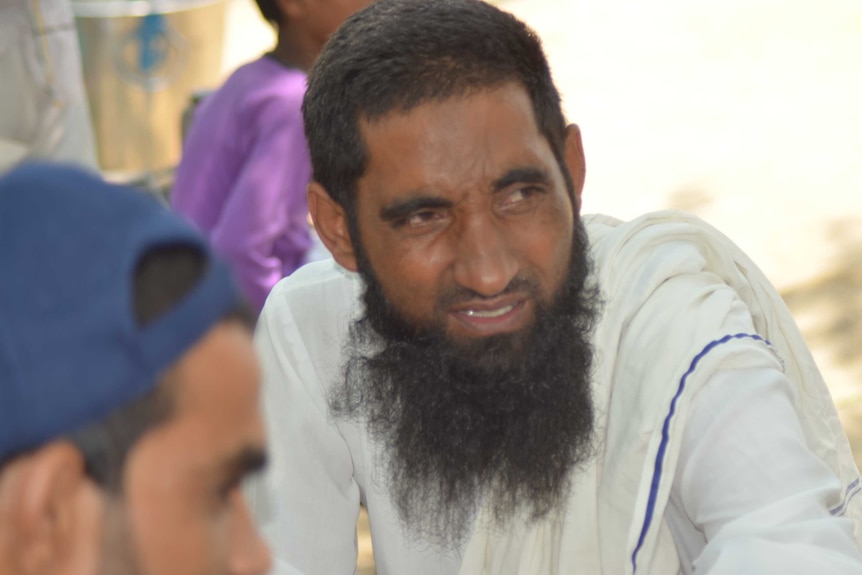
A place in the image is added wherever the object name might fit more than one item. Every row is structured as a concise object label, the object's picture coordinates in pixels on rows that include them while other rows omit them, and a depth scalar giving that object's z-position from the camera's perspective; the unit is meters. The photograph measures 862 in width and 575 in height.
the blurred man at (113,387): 2.41
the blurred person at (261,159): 8.55
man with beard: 5.04
